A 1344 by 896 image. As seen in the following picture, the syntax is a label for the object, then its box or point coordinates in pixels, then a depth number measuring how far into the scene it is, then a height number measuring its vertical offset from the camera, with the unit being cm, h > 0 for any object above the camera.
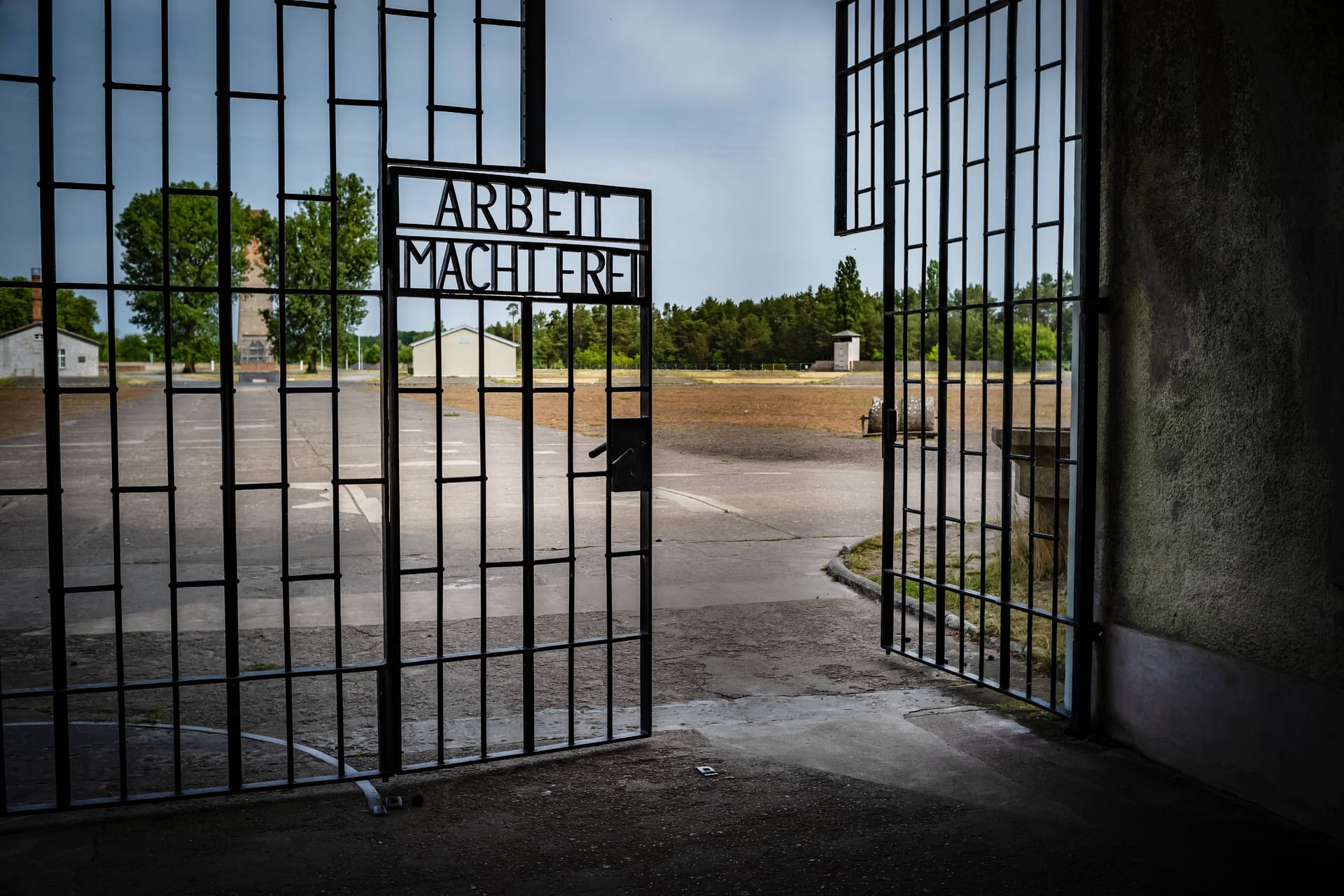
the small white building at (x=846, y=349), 7644 +398
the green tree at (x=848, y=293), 7025 +756
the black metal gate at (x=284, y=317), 408 +37
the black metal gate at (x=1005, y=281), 506 +66
